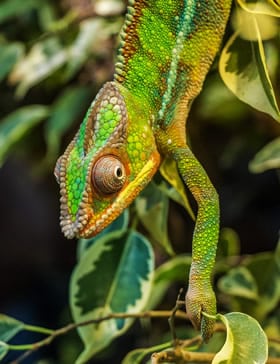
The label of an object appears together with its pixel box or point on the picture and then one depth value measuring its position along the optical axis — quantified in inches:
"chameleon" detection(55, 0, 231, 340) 13.5
